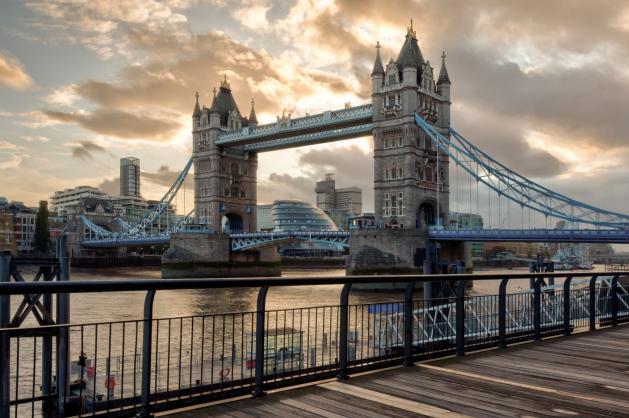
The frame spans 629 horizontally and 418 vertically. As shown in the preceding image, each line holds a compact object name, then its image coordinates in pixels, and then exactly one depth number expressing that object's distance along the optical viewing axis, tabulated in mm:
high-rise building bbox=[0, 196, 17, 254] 98525
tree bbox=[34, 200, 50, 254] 104938
